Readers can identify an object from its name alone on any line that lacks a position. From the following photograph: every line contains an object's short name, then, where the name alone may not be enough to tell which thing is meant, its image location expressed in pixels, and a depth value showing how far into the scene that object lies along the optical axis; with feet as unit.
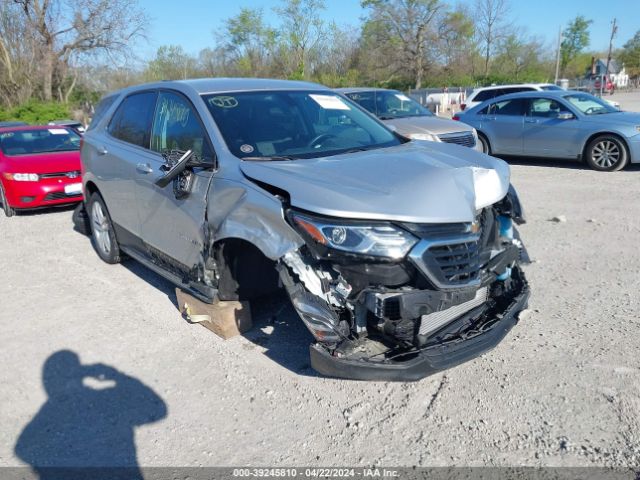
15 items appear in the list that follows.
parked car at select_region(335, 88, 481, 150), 31.19
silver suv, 9.92
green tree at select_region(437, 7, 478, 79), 174.50
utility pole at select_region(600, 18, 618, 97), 195.57
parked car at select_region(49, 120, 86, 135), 54.65
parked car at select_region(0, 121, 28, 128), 50.00
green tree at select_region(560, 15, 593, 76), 234.79
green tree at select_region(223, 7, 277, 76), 178.91
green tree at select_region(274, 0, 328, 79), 173.06
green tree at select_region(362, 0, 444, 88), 170.09
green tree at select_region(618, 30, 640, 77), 245.04
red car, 29.37
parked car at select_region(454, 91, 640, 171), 34.83
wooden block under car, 13.53
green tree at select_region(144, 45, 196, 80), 180.04
